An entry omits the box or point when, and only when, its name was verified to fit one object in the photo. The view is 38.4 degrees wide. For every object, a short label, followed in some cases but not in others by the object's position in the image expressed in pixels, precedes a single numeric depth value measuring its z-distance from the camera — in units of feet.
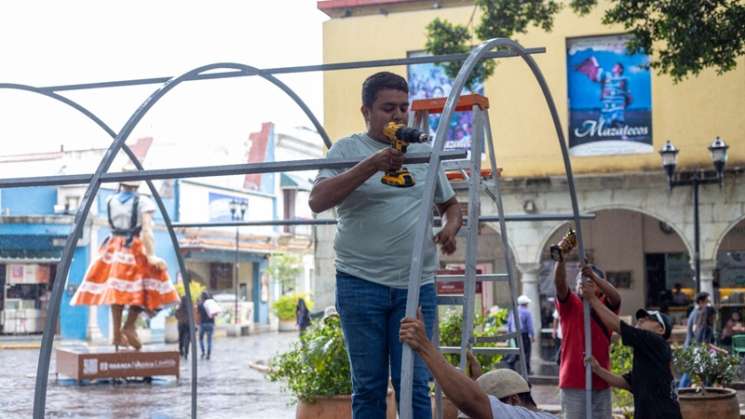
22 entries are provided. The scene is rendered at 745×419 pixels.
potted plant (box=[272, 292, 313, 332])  129.70
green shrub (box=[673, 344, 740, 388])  30.32
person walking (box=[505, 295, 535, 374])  53.78
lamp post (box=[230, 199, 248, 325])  108.94
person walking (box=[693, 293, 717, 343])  48.42
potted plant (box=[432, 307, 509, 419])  27.27
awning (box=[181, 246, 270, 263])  123.85
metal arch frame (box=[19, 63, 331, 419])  12.09
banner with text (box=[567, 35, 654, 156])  67.87
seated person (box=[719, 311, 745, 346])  58.29
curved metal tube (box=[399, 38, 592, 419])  10.84
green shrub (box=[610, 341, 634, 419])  30.81
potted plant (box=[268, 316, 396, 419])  26.96
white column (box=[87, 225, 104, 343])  105.91
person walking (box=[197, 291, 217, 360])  76.64
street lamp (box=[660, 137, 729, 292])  58.13
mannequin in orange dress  42.29
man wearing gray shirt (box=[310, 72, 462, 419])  13.61
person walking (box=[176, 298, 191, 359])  76.07
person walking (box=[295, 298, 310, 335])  93.45
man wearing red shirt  21.44
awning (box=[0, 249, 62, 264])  107.45
